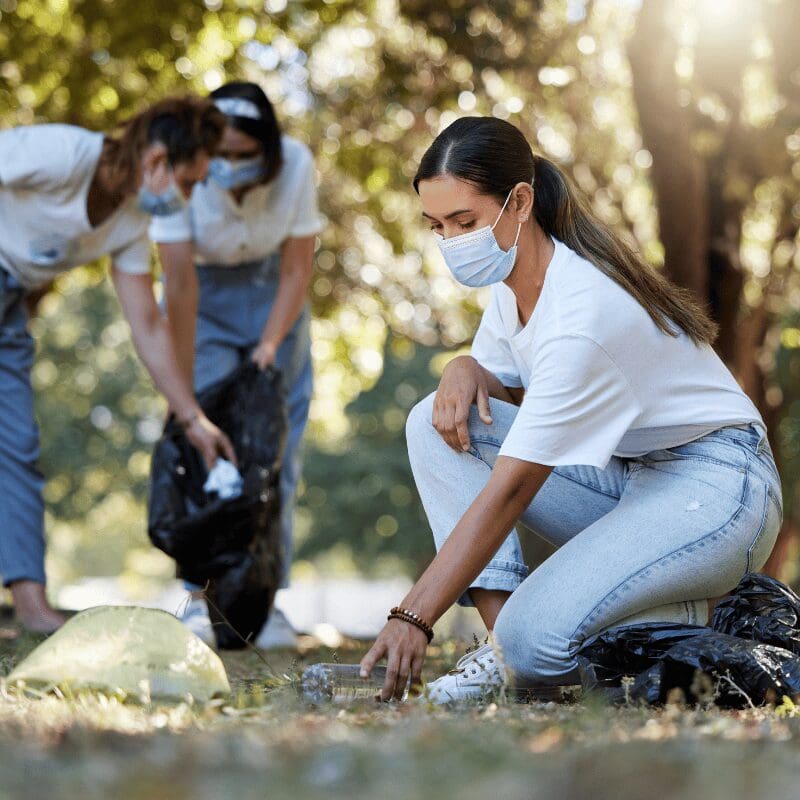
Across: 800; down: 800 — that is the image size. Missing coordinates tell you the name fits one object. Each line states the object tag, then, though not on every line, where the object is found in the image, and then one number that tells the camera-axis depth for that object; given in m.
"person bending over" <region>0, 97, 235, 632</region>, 4.40
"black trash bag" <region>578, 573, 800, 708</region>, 2.77
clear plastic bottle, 2.84
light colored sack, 2.51
